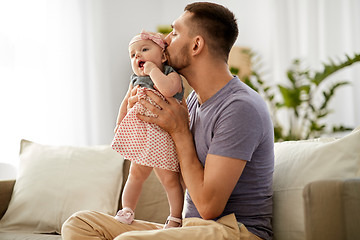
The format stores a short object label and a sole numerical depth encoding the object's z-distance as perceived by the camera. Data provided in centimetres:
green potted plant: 354
